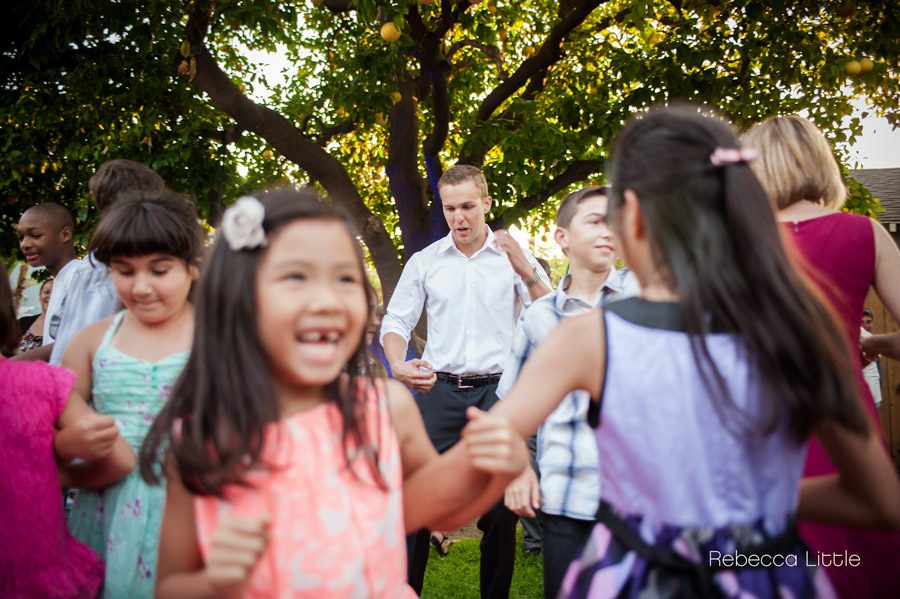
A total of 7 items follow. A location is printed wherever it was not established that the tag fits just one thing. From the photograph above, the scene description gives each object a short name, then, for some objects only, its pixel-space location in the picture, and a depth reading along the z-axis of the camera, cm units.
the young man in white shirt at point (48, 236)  451
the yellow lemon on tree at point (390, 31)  661
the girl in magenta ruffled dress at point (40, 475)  212
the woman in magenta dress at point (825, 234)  227
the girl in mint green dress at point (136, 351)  245
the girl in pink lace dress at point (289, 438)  146
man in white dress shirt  433
